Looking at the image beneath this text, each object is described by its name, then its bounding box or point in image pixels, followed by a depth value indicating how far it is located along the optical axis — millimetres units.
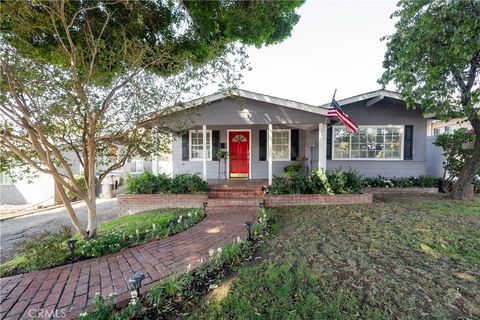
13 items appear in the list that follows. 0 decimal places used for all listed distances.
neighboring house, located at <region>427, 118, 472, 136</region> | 18688
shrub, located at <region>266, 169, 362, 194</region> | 6922
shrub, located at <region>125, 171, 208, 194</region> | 6996
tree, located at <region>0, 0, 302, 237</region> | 3555
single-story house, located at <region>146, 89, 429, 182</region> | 8961
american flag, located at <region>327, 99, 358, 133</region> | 6454
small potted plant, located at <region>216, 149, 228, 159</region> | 8789
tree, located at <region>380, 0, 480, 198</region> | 5289
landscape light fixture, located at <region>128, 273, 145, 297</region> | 2254
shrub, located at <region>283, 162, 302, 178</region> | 8427
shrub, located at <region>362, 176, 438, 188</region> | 8562
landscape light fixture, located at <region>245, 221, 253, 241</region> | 4002
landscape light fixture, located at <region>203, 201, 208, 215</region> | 5927
